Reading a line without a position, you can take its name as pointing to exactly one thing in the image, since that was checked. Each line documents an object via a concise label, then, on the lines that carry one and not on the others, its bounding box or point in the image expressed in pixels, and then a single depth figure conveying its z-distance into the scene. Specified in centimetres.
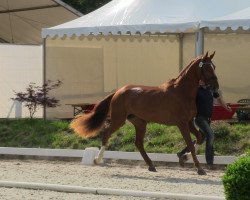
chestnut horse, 1344
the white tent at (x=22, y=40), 2188
